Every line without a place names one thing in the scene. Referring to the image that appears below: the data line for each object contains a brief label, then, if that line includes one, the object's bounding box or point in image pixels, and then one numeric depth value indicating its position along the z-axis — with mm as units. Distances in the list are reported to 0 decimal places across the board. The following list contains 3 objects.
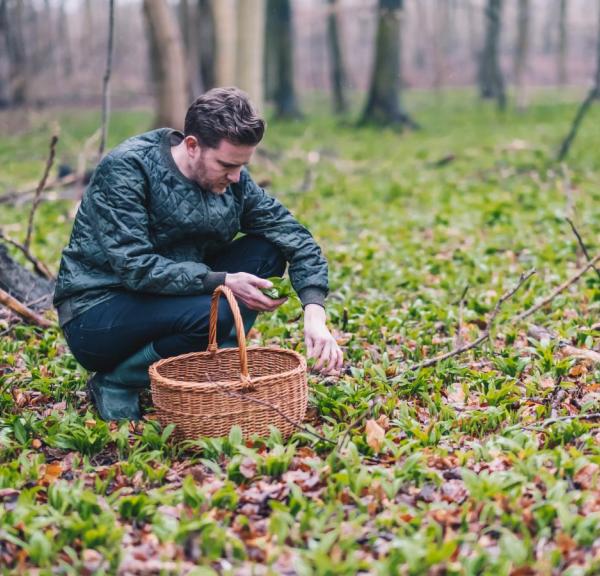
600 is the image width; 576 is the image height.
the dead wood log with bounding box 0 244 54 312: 5198
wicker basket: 3402
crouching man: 3537
